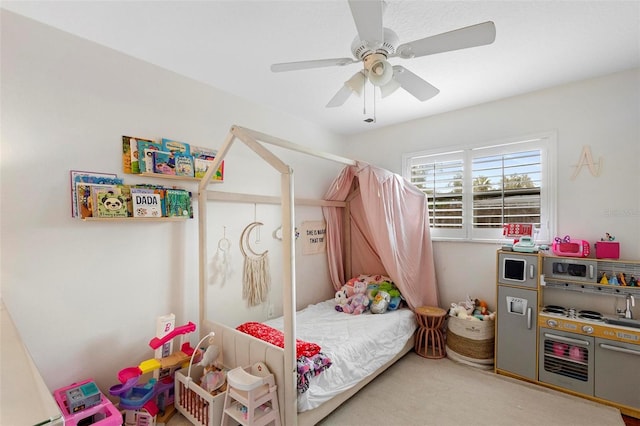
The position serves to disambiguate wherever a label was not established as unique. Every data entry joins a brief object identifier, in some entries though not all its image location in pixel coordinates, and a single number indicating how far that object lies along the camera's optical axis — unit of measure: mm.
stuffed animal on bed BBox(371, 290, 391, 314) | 3109
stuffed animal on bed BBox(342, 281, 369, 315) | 3150
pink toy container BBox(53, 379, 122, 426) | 1679
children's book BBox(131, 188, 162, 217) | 2189
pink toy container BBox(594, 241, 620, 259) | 2391
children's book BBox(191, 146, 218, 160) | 2598
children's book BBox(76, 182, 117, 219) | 1988
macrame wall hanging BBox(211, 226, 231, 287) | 2748
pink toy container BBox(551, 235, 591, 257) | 2479
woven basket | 2850
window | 2882
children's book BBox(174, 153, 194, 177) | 2467
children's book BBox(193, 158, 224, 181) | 2574
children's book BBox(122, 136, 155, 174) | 2221
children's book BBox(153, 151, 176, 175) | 2344
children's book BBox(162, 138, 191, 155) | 2414
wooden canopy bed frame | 1829
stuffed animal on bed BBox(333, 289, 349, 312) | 3291
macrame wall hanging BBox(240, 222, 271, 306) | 2973
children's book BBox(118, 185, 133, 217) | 2150
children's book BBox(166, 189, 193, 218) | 2387
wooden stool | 3078
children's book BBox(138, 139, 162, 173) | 2279
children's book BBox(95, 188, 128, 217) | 2025
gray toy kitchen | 2236
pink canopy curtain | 3189
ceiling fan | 1333
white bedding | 2088
